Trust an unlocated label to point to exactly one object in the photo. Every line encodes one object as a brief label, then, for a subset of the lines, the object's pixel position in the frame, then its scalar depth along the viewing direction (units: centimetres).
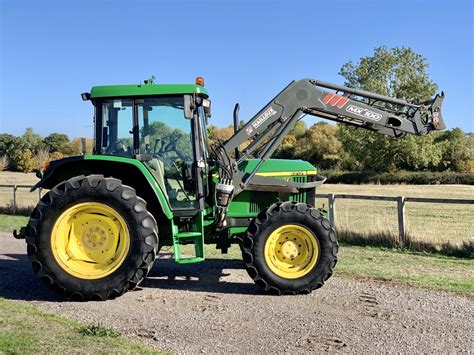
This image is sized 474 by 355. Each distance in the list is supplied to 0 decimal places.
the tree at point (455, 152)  4338
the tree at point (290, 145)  4425
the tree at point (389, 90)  3994
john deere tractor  602
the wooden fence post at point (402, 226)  1028
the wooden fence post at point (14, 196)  1726
